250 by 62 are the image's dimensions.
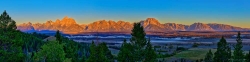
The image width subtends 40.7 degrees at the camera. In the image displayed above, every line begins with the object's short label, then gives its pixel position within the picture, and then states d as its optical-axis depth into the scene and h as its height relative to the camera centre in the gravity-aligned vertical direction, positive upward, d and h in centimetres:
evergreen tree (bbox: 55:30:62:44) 4116 -83
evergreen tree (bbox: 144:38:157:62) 3529 -264
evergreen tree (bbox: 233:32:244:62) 4550 -333
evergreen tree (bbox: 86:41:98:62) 3403 -259
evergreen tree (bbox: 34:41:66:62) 2922 -199
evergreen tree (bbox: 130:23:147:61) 3394 -110
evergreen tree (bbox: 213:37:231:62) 4728 -332
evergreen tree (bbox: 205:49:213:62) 6384 -562
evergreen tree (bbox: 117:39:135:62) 3509 -260
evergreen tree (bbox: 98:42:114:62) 4180 -242
